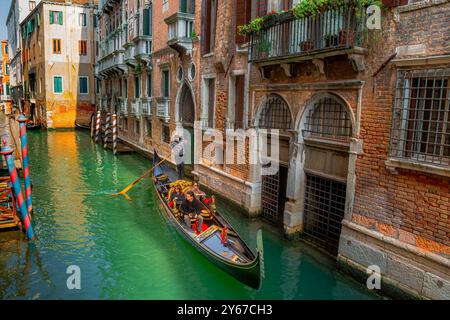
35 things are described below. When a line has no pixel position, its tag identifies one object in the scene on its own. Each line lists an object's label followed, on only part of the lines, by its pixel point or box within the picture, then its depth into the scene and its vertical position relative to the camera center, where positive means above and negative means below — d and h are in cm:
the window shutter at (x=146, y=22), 1733 +352
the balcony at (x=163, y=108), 1569 -27
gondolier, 1315 -184
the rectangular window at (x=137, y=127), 2044 -140
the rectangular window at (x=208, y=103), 1216 -1
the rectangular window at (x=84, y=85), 3161 +115
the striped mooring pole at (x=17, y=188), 819 -193
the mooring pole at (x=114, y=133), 1991 -173
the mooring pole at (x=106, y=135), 2181 -200
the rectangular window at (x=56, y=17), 3016 +631
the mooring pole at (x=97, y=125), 2380 -160
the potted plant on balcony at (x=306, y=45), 724 +114
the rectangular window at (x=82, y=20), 3070 +625
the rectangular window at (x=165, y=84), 1606 +72
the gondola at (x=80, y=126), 3093 -217
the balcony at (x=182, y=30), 1270 +241
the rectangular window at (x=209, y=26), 1180 +237
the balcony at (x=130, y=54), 1882 +229
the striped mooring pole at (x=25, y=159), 877 -145
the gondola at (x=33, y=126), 3127 -231
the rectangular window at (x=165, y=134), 1636 -137
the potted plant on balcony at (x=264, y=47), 846 +124
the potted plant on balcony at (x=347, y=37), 618 +113
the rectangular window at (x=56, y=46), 3047 +410
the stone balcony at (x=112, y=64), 2129 +213
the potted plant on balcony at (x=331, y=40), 668 +117
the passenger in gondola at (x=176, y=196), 920 -229
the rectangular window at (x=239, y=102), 1029 +4
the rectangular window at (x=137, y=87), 1984 +70
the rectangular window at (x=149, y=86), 1819 +70
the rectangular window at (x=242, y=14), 960 +224
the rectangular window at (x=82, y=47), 3112 +416
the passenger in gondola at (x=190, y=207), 834 -231
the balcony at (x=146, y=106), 1795 -25
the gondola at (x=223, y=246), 610 -264
